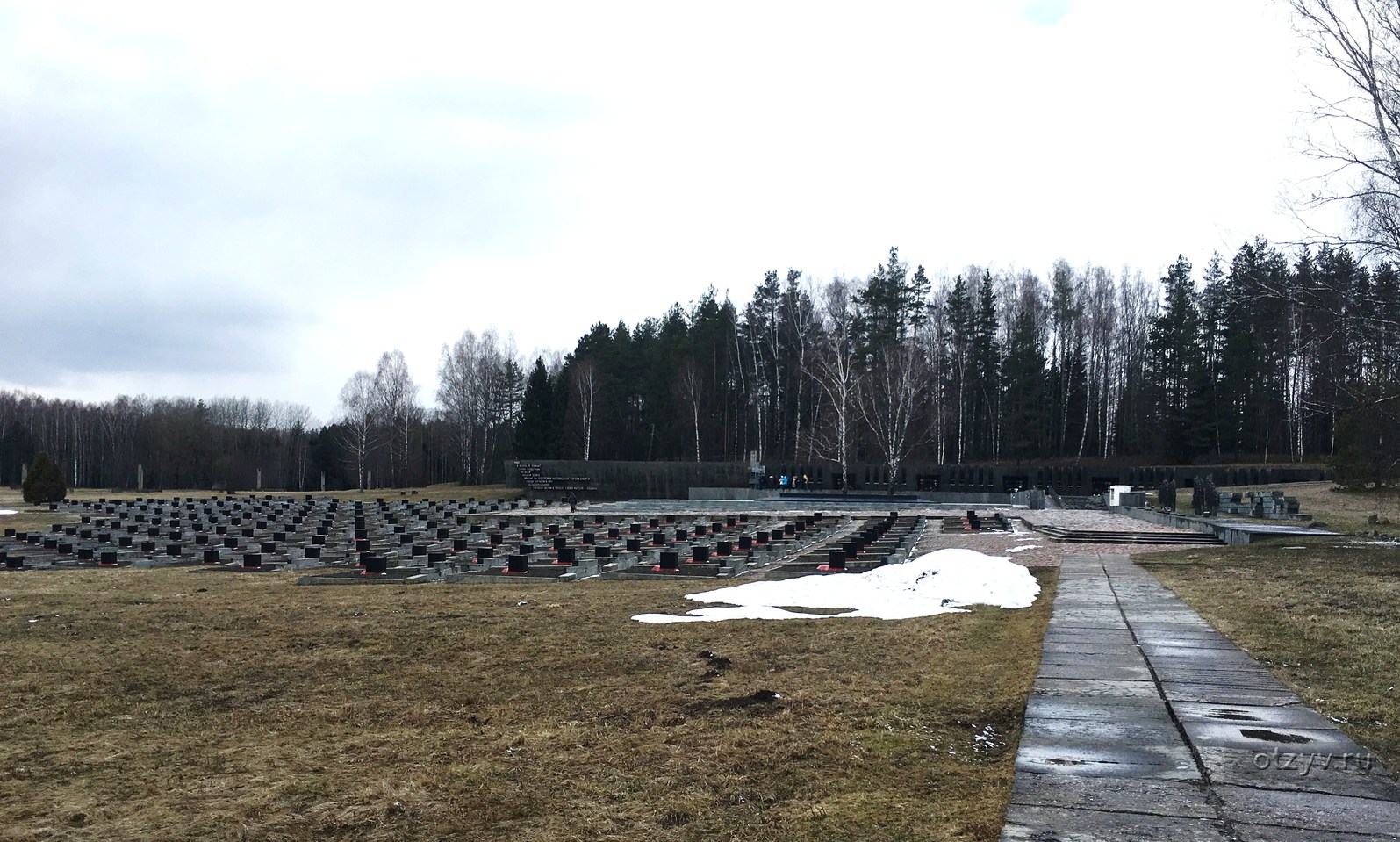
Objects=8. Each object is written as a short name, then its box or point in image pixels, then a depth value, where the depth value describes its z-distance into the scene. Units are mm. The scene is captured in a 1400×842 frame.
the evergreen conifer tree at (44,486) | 45750
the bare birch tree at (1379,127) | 15461
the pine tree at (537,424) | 64625
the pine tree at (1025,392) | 62406
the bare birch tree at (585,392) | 64750
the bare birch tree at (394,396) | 77875
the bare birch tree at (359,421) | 73875
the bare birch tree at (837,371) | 46359
